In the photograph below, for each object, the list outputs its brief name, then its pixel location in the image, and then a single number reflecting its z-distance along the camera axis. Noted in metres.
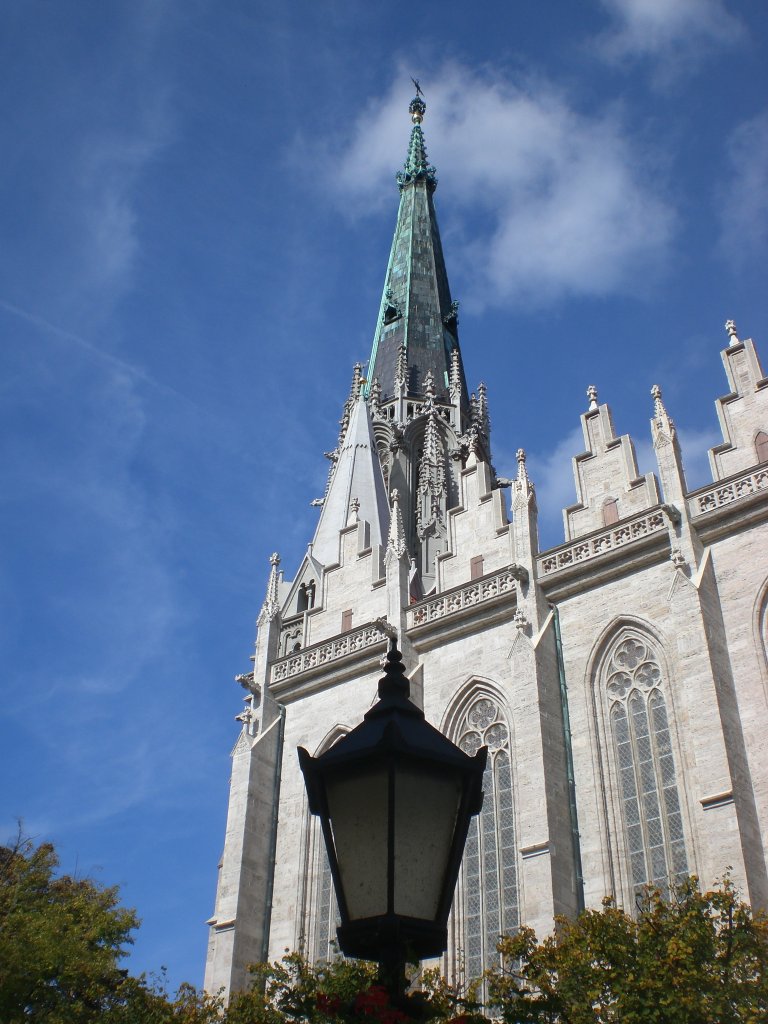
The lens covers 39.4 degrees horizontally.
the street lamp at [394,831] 3.71
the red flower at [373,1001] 3.73
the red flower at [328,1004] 3.95
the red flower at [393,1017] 3.66
